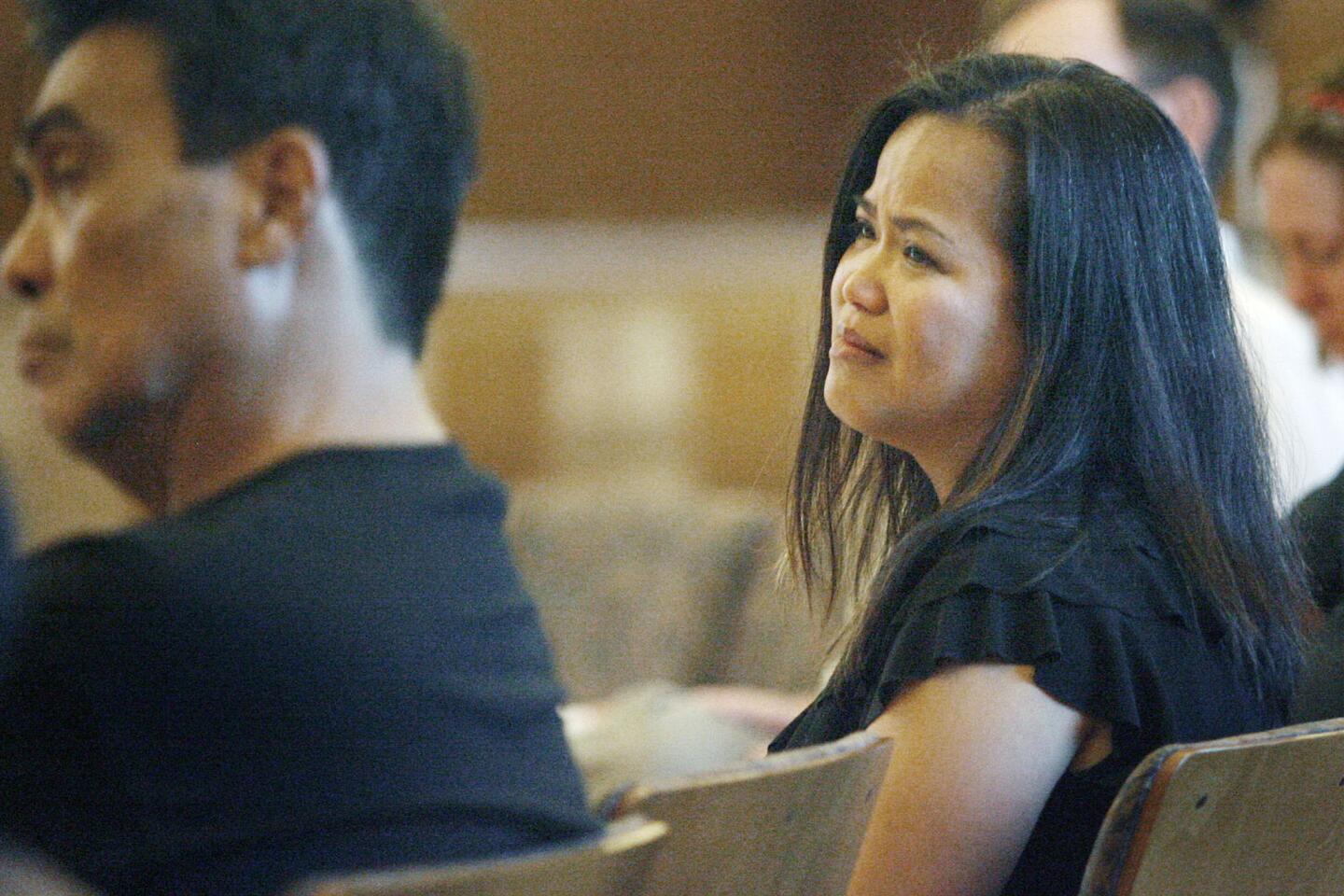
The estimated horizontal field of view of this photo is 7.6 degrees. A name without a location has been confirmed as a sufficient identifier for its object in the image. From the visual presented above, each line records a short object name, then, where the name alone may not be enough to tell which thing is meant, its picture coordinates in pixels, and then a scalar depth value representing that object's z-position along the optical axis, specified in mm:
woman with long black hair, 5694
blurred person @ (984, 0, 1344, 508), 6592
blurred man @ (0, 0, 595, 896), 5436
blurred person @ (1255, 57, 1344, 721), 6472
